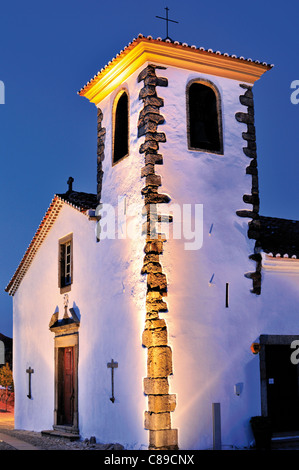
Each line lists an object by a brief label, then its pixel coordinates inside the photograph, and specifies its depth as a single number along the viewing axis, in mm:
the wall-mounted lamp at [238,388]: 11074
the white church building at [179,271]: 10523
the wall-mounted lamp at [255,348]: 11406
